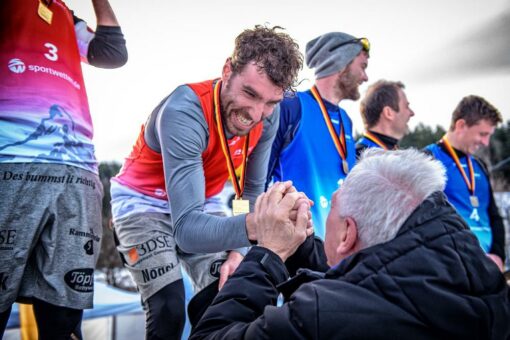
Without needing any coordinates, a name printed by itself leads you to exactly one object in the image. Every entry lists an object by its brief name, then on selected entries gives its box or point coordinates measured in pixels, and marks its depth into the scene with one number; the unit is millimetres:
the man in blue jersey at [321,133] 3301
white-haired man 1092
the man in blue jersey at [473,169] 4871
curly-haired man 2047
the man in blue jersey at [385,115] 4562
